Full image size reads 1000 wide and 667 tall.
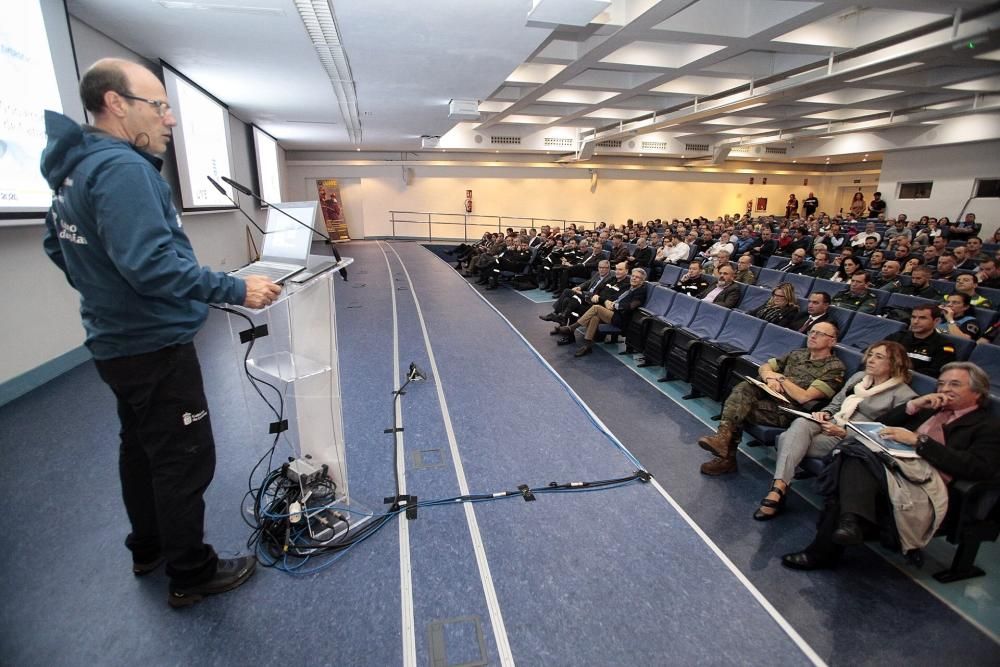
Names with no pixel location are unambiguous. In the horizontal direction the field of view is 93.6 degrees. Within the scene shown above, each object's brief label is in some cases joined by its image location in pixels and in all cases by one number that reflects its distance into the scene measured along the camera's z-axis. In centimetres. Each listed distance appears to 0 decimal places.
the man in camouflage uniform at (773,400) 284
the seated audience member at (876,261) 688
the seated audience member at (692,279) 579
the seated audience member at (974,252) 669
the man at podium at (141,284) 133
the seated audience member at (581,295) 553
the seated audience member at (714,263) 598
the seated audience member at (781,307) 422
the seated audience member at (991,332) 382
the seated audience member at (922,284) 498
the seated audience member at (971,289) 437
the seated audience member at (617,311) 509
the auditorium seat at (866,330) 376
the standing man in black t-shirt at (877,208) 1546
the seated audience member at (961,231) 1045
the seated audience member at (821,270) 660
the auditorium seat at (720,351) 357
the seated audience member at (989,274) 534
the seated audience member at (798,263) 682
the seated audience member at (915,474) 199
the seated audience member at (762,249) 905
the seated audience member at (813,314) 391
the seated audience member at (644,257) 799
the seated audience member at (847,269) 572
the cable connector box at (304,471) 216
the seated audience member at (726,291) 497
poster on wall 1642
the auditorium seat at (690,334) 400
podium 188
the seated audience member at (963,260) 693
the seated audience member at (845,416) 248
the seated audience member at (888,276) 558
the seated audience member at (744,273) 595
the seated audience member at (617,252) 760
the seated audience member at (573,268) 785
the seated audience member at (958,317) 391
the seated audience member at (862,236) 963
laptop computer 184
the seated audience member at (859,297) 475
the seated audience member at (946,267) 576
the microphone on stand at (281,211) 173
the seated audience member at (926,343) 335
